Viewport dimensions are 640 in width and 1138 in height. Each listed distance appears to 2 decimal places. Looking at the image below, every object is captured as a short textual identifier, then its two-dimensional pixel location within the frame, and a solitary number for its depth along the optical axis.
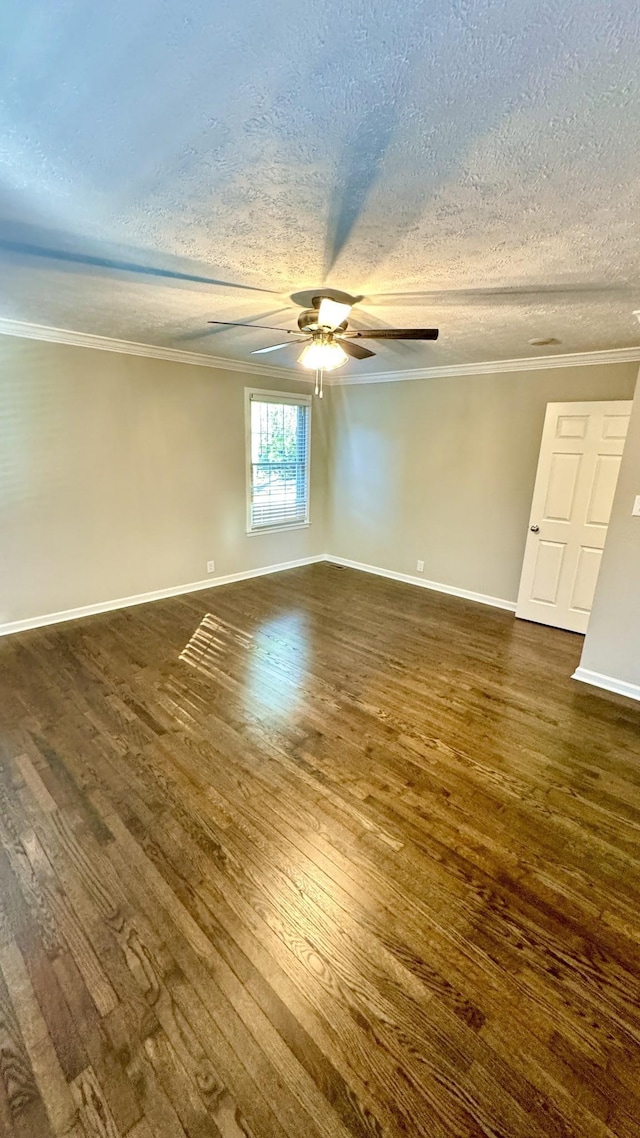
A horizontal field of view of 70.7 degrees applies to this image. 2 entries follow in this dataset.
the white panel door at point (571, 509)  3.76
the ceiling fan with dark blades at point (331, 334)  2.34
